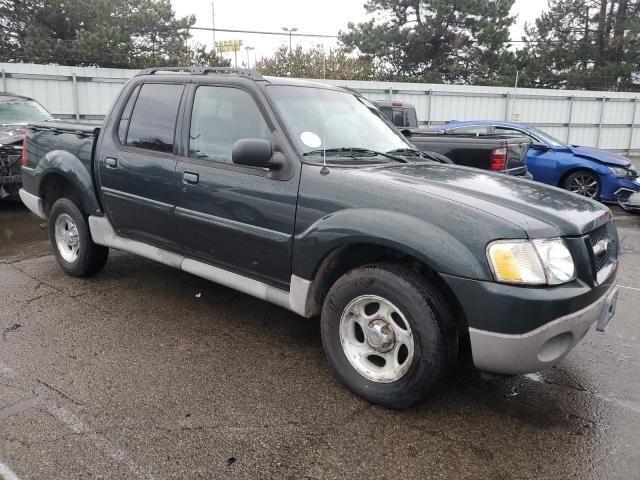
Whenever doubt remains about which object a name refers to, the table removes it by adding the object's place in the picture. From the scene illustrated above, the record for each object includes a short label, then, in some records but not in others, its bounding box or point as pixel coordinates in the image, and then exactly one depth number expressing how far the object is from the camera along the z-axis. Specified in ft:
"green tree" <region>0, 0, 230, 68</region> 88.58
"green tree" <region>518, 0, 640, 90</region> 102.32
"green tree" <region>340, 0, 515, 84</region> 104.22
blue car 32.19
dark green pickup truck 8.90
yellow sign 91.82
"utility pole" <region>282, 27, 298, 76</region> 128.82
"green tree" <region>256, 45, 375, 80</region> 115.34
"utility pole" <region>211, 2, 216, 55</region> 104.68
